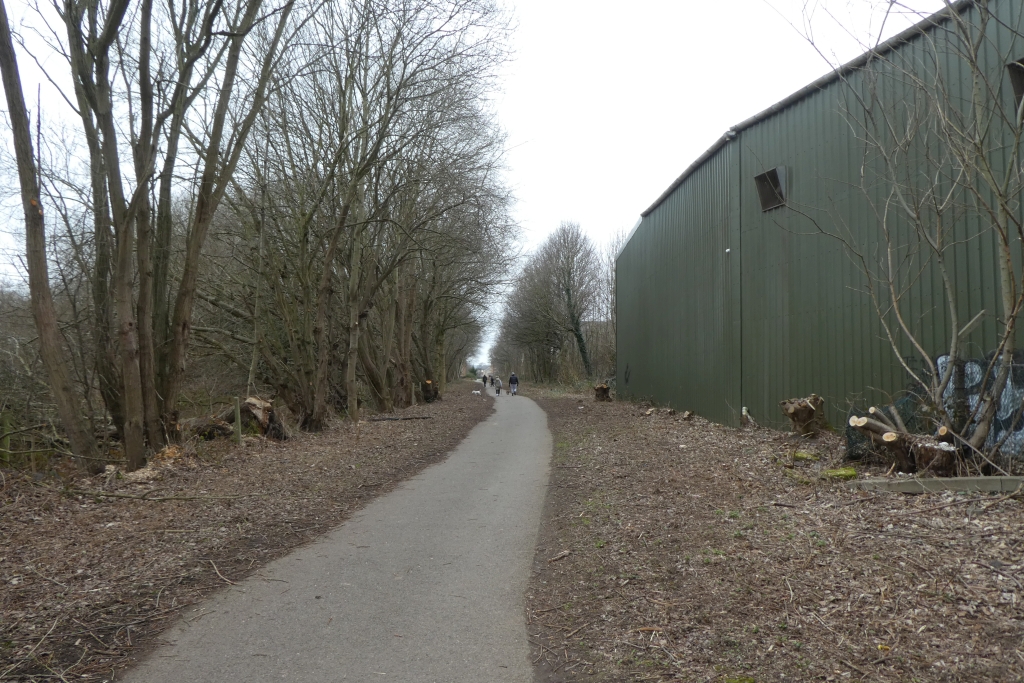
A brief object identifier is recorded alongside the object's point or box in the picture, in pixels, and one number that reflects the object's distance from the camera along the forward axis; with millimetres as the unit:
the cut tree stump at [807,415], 11578
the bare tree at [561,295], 48438
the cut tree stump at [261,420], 15039
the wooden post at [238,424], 13346
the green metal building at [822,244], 9234
